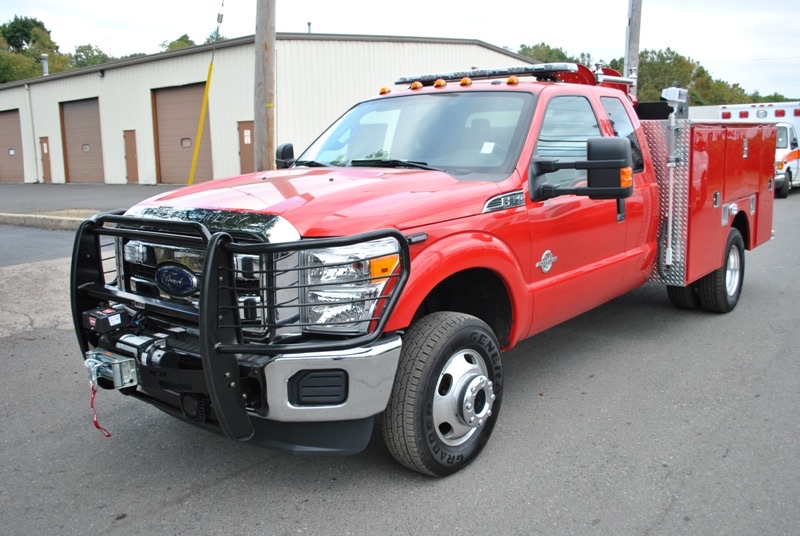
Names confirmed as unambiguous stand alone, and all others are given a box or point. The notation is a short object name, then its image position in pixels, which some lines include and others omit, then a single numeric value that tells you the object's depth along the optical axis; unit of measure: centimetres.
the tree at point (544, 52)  8415
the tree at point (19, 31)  7888
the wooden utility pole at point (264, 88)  1024
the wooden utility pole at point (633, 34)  1586
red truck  298
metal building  2189
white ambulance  1933
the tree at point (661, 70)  6153
